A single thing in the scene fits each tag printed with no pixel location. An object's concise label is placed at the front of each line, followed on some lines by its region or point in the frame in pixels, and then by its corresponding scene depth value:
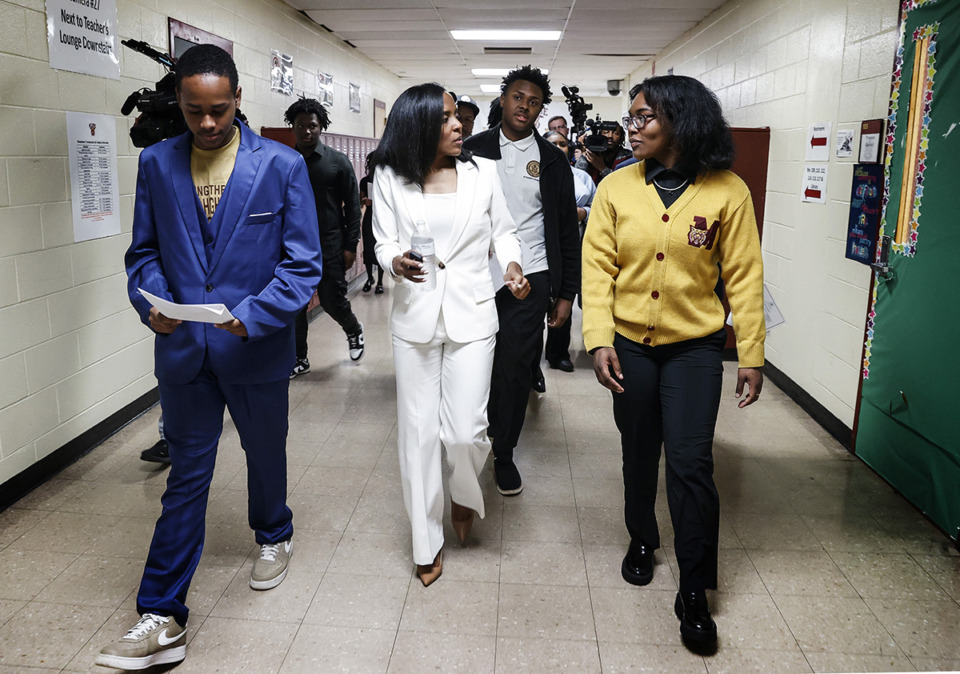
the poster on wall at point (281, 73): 5.96
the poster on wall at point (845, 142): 3.66
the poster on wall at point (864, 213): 3.31
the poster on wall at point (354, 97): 8.73
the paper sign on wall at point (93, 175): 3.28
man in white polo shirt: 2.89
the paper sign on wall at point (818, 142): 3.95
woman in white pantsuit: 2.23
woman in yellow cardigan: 2.04
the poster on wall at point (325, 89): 7.34
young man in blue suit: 1.94
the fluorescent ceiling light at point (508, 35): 7.58
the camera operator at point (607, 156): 4.80
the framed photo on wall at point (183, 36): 4.14
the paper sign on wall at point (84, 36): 3.12
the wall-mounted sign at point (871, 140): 3.31
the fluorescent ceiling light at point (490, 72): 10.74
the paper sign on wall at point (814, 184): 3.99
